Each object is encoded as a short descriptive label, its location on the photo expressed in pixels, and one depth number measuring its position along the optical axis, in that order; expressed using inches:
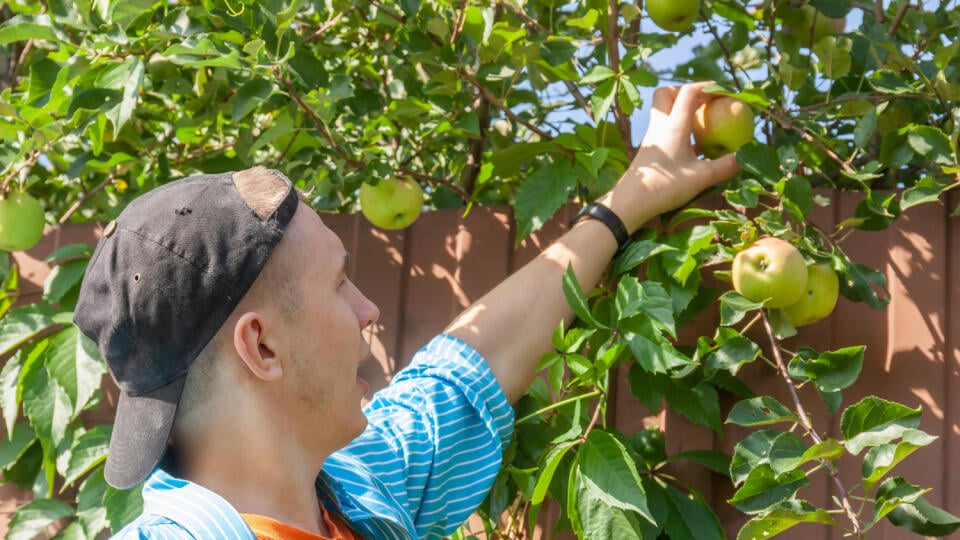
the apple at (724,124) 72.3
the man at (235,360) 49.5
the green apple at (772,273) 64.9
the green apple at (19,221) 84.7
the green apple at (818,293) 67.5
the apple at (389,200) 78.9
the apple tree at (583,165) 65.1
